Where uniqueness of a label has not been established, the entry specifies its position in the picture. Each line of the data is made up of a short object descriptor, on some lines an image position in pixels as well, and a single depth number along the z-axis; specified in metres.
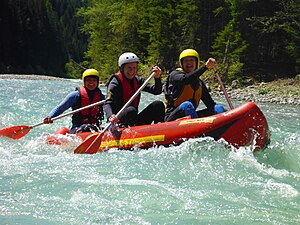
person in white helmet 12.43
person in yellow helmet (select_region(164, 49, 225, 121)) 11.83
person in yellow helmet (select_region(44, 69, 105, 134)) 13.32
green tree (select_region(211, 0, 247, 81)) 41.37
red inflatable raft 10.58
